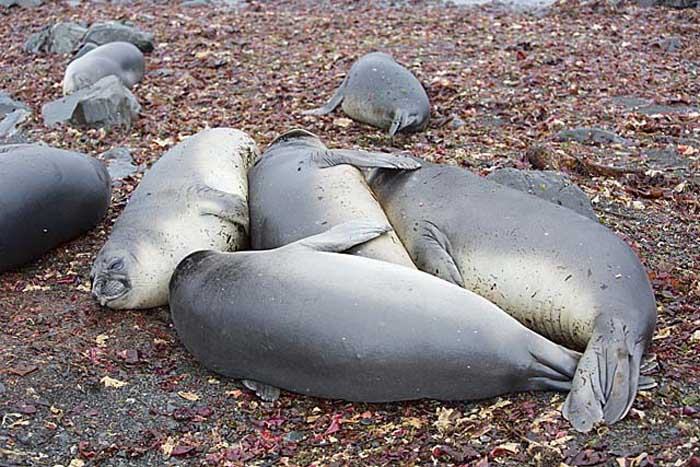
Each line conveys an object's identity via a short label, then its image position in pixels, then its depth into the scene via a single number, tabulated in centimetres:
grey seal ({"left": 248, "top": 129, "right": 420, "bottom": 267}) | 488
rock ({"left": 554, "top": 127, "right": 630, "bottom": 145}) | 754
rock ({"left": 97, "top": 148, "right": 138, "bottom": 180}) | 713
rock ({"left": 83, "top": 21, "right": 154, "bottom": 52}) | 1126
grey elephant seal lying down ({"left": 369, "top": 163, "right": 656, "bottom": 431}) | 400
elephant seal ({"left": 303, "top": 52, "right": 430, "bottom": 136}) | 785
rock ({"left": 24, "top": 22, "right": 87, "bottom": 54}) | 1169
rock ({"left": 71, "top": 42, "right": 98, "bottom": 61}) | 1104
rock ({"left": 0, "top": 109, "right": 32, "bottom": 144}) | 832
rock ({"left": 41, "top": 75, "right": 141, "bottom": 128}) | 834
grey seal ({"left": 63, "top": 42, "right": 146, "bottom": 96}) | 977
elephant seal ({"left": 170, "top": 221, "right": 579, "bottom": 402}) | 398
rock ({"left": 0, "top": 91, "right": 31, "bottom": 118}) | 927
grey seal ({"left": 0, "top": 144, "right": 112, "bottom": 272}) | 537
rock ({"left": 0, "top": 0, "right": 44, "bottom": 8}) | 1485
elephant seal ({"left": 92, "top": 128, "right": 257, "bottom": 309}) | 499
